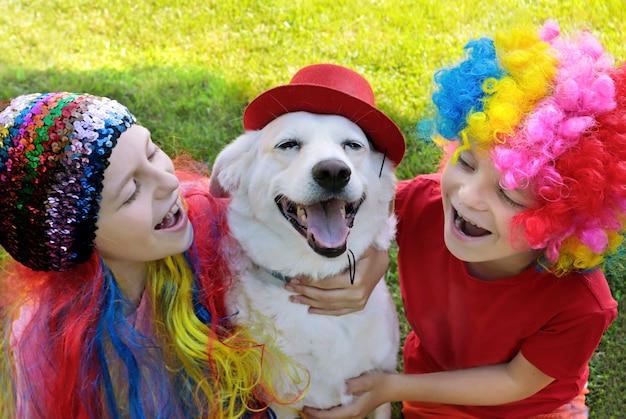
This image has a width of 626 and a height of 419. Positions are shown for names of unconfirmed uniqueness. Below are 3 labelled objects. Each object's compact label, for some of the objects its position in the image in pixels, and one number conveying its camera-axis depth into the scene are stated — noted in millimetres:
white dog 901
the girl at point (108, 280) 829
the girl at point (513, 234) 807
